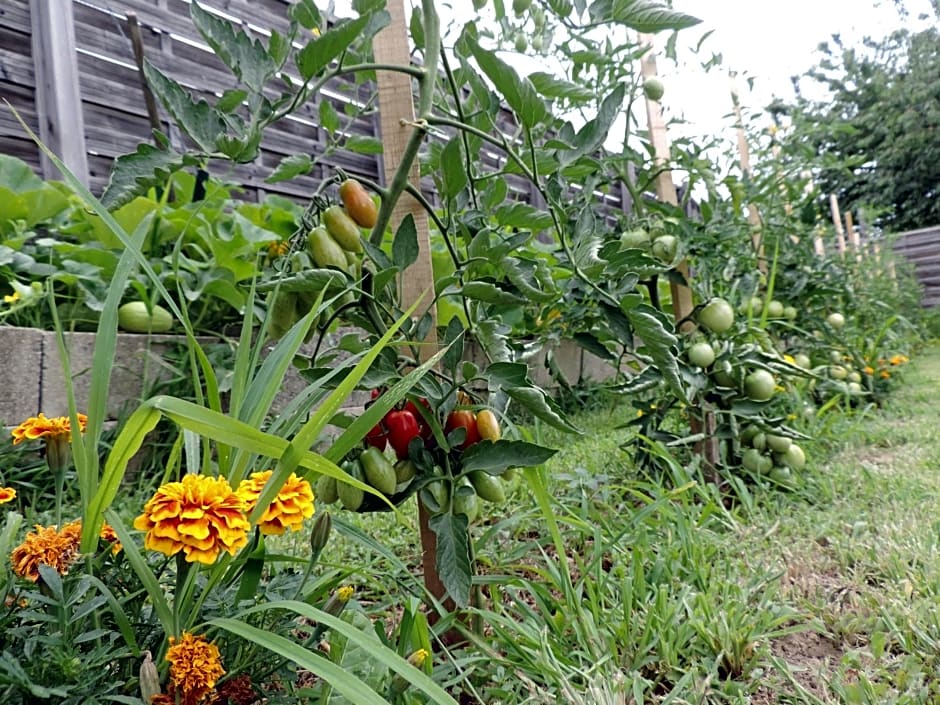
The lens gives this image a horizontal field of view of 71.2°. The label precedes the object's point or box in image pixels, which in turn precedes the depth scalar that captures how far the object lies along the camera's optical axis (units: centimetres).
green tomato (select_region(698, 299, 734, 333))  157
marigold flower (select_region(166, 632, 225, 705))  53
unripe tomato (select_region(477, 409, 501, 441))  82
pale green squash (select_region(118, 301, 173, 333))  168
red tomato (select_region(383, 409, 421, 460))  82
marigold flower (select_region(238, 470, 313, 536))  61
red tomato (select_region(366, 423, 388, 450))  84
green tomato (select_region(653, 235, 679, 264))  151
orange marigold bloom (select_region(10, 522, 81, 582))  60
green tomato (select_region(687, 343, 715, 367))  156
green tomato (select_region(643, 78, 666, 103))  160
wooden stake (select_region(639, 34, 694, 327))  168
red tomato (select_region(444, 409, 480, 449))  84
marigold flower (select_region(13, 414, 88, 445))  69
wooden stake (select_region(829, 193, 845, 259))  494
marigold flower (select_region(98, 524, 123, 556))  67
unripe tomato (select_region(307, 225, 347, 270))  77
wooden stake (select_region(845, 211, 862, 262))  606
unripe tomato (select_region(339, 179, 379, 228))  80
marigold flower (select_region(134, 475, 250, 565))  52
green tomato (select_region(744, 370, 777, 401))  157
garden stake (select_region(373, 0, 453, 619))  87
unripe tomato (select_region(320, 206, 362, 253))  78
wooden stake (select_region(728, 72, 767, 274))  221
